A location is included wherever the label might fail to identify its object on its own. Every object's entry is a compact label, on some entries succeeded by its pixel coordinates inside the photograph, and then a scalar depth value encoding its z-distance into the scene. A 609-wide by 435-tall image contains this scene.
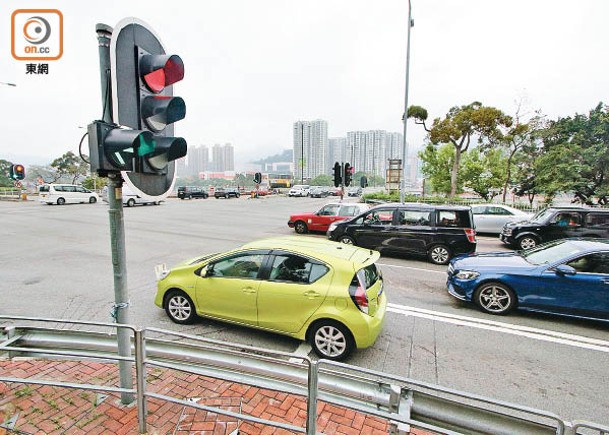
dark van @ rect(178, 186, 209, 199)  38.52
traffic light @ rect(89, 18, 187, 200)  2.08
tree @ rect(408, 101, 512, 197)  21.09
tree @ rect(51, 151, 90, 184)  46.34
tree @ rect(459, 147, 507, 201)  29.17
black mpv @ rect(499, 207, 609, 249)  10.09
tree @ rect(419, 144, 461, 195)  35.12
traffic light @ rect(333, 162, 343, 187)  16.48
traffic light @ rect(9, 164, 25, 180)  25.77
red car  13.65
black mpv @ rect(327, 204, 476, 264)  9.20
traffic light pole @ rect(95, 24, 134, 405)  2.22
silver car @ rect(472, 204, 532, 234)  13.92
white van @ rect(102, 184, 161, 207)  26.23
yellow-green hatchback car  4.07
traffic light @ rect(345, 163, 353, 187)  17.21
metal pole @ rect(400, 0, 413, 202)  16.72
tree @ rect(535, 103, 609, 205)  18.09
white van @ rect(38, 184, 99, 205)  25.95
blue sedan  5.18
